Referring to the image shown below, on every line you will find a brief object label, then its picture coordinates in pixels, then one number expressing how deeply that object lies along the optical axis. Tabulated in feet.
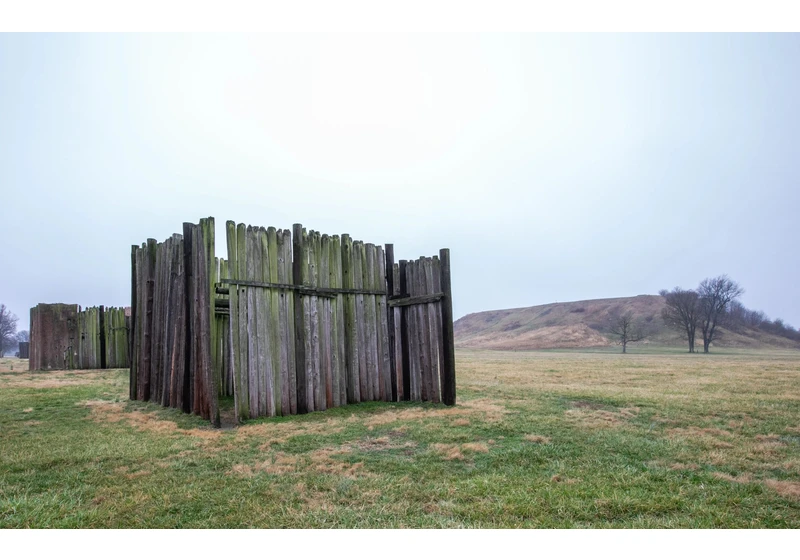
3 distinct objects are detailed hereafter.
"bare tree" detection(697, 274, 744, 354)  170.65
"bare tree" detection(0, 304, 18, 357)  161.79
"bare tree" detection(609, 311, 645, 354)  158.32
